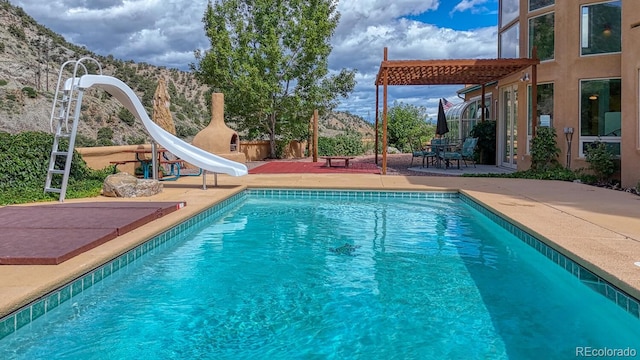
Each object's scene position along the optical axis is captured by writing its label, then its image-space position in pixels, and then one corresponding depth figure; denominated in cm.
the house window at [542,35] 1243
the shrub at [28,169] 811
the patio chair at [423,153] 1502
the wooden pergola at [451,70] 1188
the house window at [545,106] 1237
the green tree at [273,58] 2058
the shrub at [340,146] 2470
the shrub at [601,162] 1059
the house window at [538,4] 1253
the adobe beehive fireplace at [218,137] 1666
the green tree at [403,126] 2653
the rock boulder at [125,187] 842
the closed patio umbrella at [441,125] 1773
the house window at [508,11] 1427
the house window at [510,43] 1428
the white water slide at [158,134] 890
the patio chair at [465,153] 1397
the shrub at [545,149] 1181
